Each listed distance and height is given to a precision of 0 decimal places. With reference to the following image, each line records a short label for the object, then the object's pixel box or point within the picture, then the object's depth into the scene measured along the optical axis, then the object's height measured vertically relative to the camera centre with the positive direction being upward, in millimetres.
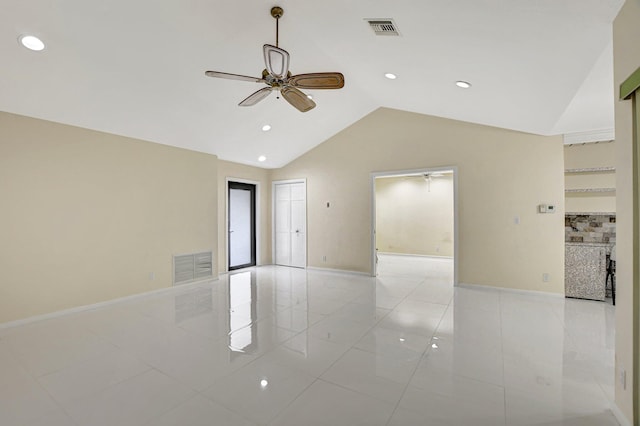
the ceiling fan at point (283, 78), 2520 +1272
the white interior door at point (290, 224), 7129 -303
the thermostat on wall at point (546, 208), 4566 +33
